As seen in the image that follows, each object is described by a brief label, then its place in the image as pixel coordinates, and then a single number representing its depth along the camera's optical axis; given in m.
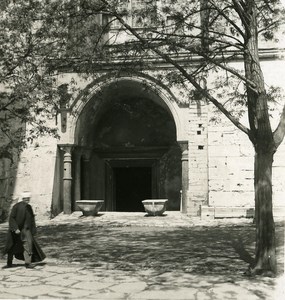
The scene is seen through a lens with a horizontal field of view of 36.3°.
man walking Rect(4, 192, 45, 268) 6.71
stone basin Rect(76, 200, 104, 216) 13.09
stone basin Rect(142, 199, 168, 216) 13.06
